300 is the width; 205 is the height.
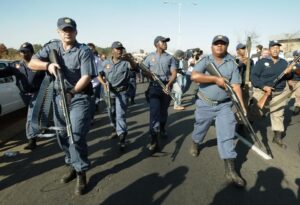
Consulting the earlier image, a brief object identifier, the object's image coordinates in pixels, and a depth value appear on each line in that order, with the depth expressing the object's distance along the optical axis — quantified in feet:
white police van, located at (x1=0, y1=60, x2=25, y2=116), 17.09
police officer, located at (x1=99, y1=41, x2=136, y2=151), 12.17
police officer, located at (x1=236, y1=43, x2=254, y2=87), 16.78
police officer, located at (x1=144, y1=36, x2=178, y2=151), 12.04
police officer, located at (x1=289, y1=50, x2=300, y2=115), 21.05
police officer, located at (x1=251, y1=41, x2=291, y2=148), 13.29
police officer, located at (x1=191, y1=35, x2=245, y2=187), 9.42
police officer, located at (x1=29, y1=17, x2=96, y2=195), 7.87
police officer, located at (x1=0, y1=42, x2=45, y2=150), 12.09
